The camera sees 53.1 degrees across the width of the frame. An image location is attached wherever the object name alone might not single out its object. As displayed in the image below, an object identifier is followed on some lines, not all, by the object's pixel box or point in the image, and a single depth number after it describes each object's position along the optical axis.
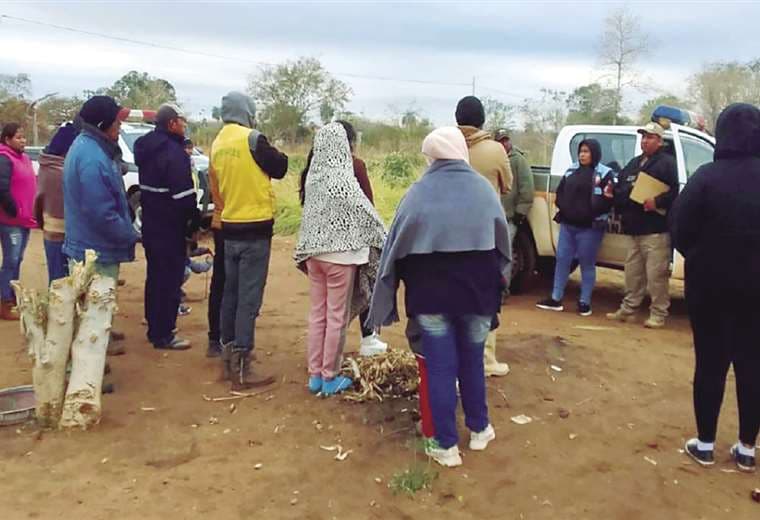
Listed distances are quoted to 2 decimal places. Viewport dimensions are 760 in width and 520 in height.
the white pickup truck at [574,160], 7.49
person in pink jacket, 7.05
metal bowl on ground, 4.74
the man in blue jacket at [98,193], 5.25
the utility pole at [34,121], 24.95
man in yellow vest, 5.14
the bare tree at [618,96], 24.06
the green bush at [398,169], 17.69
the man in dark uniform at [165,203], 5.84
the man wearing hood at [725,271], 3.98
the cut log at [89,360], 4.58
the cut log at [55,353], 4.52
